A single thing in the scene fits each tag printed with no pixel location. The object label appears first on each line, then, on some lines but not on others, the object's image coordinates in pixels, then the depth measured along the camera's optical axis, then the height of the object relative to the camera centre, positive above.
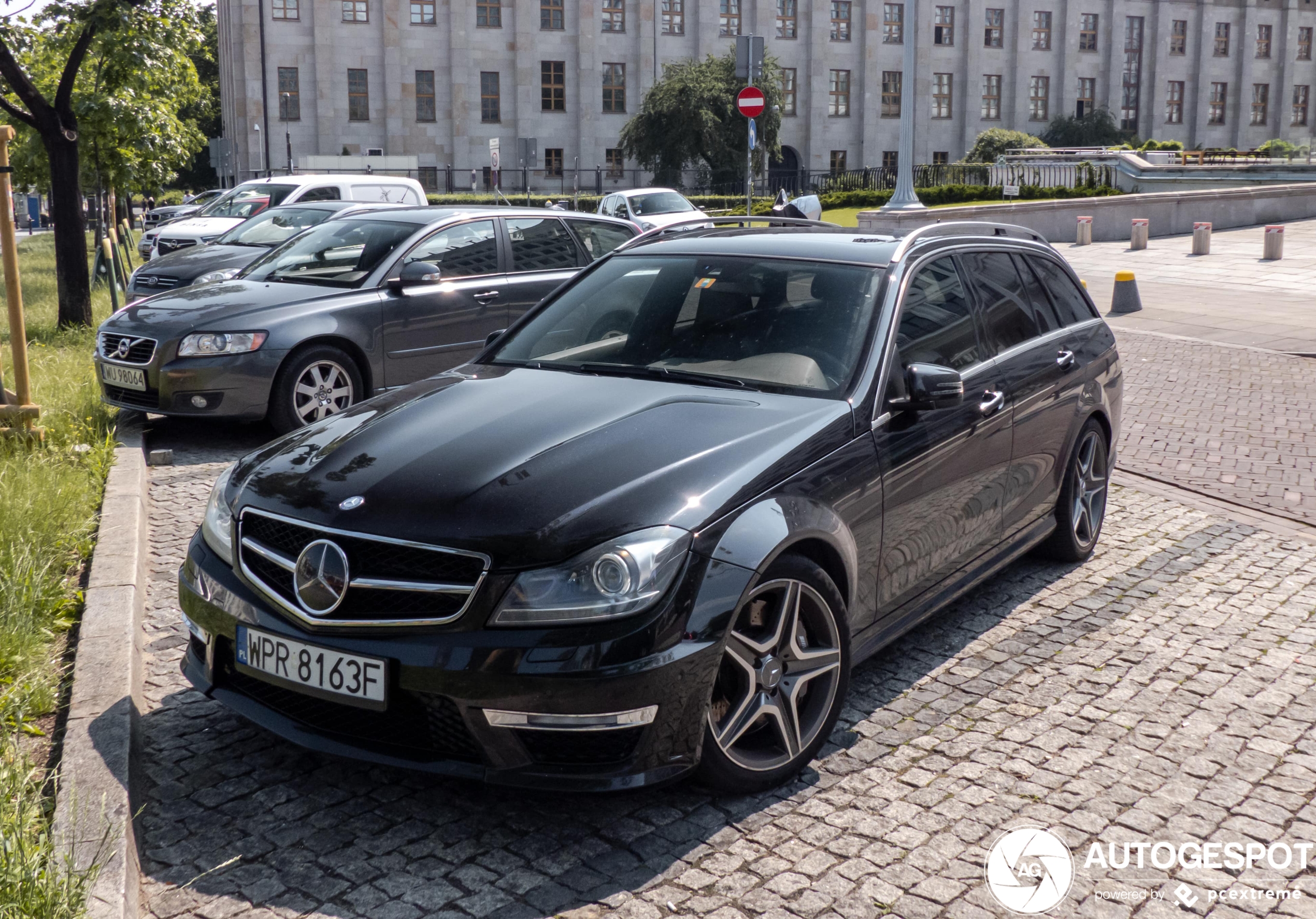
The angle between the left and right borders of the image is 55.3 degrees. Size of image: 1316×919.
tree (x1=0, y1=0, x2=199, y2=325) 13.86 +1.83
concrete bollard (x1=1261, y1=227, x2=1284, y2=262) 24.72 -0.39
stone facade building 59.97 +8.40
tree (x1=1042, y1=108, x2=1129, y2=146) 71.38 +5.36
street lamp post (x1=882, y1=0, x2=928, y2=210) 25.38 +1.96
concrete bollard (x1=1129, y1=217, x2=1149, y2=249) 27.83 -0.17
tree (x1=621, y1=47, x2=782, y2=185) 56.31 +4.67
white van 19.66 +0.51
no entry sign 20.67 +2.05
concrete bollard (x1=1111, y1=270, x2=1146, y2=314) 17.45 -0.97
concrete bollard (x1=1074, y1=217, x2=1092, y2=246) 29.70 -0.14
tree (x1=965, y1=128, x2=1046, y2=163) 61.12 +4.05
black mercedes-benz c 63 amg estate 3.24 -0.83
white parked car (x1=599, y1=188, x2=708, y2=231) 27.39 +0.51
